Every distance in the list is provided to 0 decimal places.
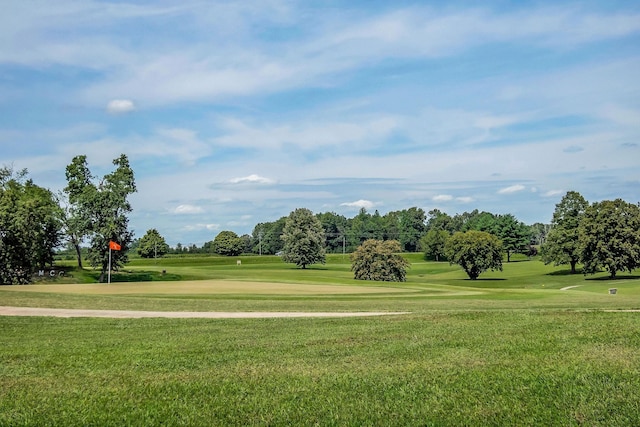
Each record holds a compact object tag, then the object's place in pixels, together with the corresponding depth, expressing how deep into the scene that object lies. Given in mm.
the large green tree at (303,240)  100438
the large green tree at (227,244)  160862
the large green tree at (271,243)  187375
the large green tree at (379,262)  72438
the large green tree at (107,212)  62750
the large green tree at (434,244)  141250
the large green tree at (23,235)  60125
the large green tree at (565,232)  81500
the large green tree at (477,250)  85250
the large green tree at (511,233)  136125
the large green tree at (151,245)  144875
